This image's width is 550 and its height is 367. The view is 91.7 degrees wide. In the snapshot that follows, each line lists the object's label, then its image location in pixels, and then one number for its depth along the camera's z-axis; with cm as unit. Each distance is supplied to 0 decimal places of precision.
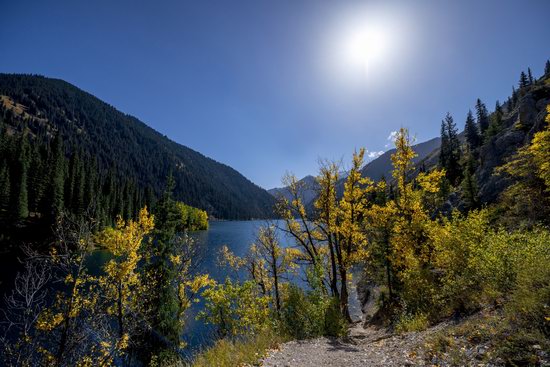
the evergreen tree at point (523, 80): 9194
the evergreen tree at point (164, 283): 1775
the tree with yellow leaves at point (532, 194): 1327
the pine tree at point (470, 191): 3534
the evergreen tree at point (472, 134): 8575
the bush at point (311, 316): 1241
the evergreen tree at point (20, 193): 5541
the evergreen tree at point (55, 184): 6042
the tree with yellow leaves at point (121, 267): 1434
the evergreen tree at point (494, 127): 6071
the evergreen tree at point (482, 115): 9202
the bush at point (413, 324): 1070
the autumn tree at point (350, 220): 1602
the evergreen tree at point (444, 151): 7548
